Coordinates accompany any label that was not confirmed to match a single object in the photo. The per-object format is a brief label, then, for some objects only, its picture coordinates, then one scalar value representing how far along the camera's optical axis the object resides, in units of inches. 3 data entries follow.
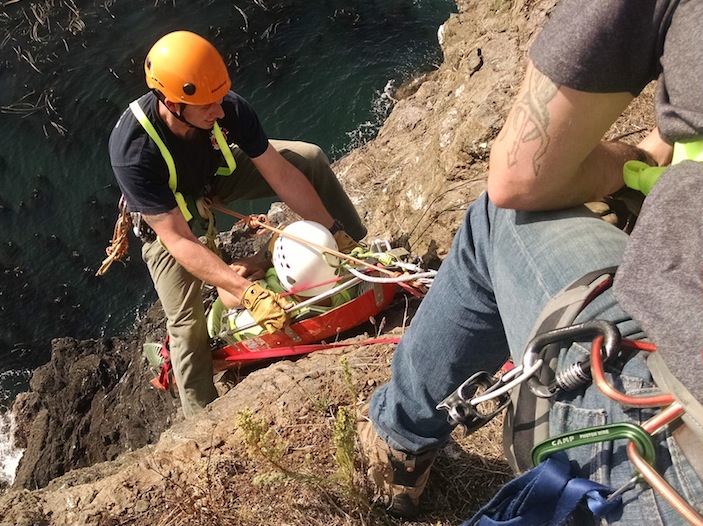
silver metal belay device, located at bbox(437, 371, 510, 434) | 57.6
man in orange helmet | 143.8
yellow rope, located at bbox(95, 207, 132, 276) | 176.6
